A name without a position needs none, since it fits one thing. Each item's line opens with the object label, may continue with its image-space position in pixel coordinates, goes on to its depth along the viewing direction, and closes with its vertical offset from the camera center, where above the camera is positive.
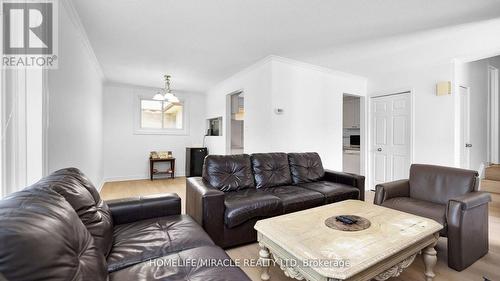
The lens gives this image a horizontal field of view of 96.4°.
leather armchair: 1.87 -0.64
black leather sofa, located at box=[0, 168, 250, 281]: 0.69 -0.51
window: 6.01 +0.65
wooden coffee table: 1.23 -0.65
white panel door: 4.20 +0.07
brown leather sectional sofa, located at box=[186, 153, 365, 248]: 2.15 -0.61
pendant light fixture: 4.66 +0.94
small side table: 5.77 -0.73
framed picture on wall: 5.84 +0.38
